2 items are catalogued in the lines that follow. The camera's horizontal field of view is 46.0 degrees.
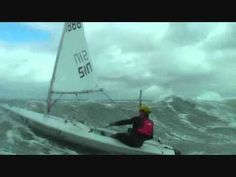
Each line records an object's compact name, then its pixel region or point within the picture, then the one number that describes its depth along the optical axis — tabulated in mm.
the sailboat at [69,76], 7518
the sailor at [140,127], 5951
